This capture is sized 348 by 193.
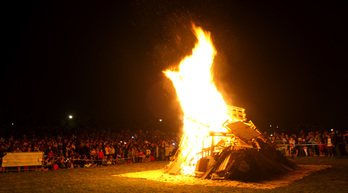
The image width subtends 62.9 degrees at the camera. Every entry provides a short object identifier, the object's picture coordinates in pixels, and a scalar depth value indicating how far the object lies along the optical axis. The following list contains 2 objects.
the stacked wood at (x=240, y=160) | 11.28
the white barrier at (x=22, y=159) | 15.42
